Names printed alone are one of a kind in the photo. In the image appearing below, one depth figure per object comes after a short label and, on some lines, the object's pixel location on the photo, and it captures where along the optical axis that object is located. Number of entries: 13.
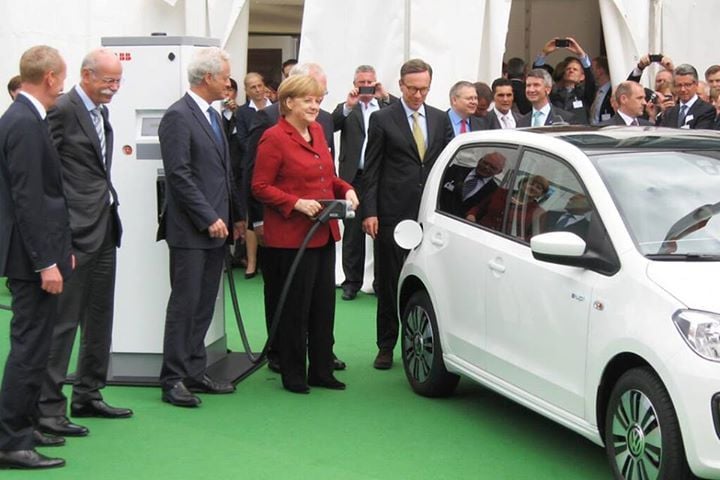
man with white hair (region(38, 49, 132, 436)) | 6.86
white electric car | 5.28
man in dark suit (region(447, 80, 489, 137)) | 9.93
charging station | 8.20
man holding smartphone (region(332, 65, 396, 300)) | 11.55
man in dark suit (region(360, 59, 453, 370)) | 8.75
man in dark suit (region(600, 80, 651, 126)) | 10.50
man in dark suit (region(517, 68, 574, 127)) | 11.01
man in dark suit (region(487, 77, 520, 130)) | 11.92
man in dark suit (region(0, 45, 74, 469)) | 5.96
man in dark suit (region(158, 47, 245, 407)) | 7.59
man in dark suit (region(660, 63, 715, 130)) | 11.28
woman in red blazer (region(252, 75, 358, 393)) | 7.96
